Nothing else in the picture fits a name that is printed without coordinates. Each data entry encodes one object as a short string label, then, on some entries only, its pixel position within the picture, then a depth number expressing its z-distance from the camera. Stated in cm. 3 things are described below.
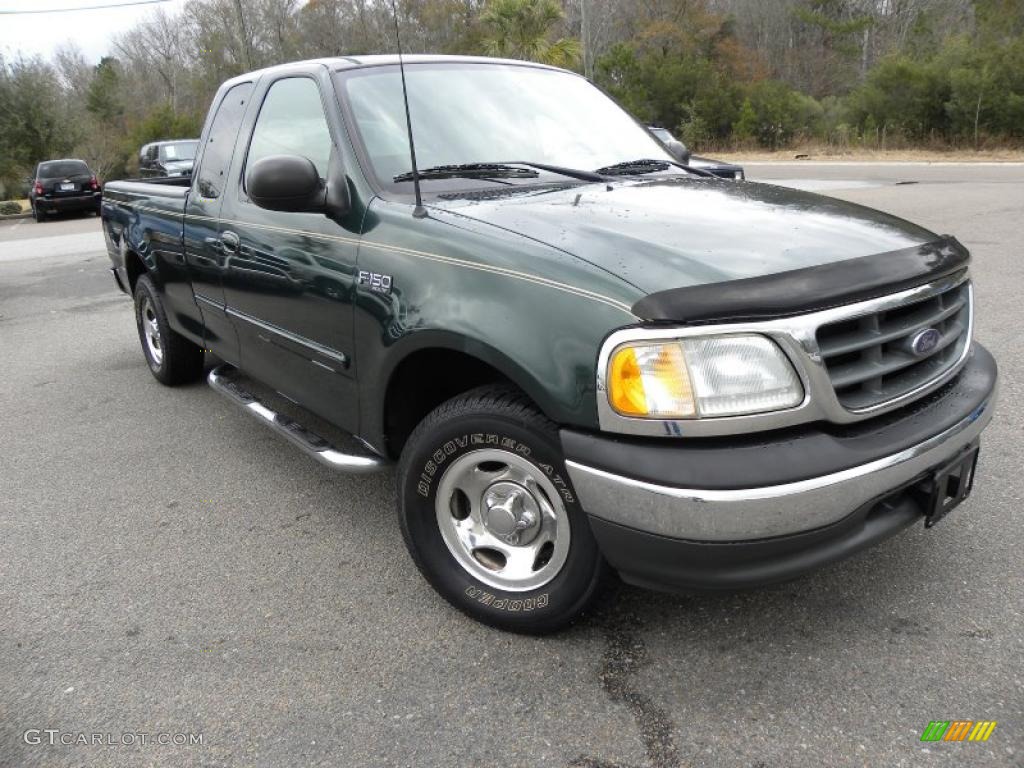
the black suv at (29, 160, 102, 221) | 2131
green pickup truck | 207
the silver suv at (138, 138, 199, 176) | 1947
